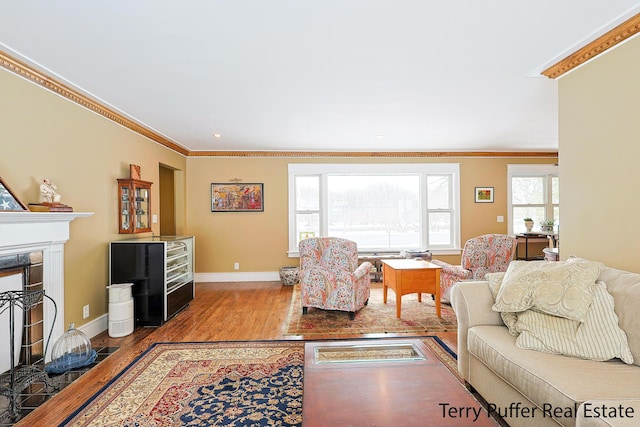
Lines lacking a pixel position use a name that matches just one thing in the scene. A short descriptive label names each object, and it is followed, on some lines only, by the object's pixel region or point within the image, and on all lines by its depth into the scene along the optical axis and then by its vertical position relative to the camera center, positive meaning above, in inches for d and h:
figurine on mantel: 103.9 +5.6
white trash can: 134.3 -39.5
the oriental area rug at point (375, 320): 137.3 -48.5
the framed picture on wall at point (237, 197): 238.7 +13.6
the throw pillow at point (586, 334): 66.2 -25.9
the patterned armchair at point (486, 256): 158.9 -20.6
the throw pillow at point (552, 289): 71.9 -17.8
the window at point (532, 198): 250.8 +12.0
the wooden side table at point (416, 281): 151.7 -31.1
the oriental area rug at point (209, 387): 79.5 -49.2
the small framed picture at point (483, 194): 248.2 +15.1
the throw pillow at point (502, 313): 79.9 -25.0
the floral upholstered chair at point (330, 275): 150.3 -27.9
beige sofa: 53.6 -30.3
